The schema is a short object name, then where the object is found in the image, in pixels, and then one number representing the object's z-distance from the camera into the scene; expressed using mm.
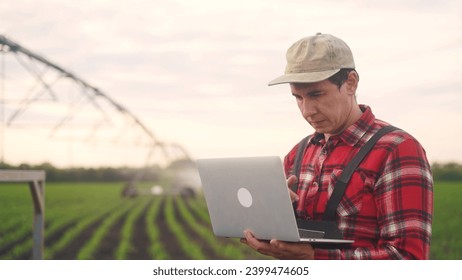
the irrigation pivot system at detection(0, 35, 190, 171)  9426
